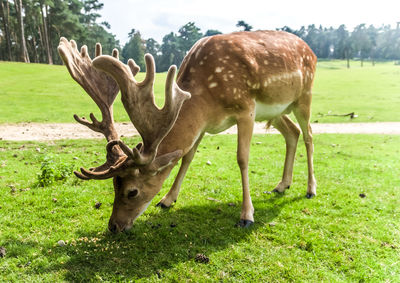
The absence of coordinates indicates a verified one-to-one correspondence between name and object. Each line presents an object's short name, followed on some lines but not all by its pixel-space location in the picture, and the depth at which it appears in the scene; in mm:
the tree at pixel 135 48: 81969
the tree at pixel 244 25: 68588
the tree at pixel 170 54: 83250
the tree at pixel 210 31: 90300
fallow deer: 3223
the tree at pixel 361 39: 93375
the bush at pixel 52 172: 5211
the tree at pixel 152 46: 96625
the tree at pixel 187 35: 84625
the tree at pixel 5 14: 41688
